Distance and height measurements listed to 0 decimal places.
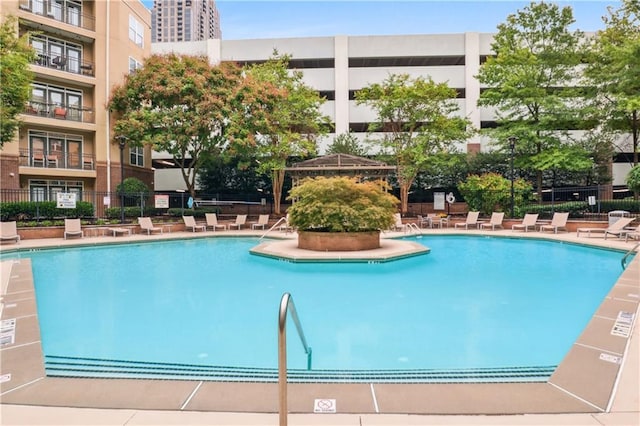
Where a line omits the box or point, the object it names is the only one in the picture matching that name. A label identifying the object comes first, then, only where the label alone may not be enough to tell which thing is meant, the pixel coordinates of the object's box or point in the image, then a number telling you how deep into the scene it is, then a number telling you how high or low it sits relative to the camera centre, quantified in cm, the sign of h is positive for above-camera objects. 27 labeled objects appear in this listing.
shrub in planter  1323 -2
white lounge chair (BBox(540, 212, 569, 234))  1783 -80
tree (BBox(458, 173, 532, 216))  2212 +75
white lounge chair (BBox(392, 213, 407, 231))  1972 -101
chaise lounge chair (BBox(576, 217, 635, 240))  1499 -92
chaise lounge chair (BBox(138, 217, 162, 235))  1861 -77
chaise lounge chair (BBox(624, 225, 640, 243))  1442 -117
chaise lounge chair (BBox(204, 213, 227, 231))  2048 -75
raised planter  1310 -115
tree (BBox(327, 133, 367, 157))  2709 +423
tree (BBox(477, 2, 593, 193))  2194 +723
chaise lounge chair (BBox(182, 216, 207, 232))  1978 -76
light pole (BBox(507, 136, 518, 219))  2008 +308
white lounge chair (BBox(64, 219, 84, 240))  1667 -81
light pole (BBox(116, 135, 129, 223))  1936 +133
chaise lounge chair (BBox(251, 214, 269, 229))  2125 -85
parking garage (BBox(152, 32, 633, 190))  3081 +1185
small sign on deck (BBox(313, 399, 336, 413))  301 -156
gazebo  1998 +200
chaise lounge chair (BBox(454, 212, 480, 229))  2044 -77
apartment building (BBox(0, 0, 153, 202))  2200 +683
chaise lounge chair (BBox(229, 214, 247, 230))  2130 -74
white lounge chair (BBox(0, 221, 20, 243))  1520 -88
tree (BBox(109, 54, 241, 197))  2058 +566
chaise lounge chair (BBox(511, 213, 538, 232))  1852 -81
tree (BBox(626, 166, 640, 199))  1728 +110
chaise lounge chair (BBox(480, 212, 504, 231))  1972 -80
